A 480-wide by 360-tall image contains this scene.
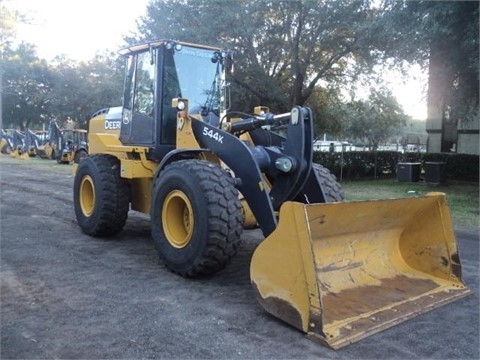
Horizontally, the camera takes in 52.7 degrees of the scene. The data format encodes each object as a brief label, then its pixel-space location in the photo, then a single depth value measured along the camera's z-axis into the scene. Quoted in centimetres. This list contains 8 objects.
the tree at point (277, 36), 1495
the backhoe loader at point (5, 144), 3002
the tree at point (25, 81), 3672
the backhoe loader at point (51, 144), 2502
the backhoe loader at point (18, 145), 2775
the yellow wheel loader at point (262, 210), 390
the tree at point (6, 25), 3046
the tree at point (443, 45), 1002
